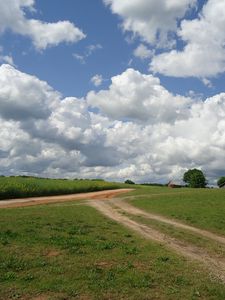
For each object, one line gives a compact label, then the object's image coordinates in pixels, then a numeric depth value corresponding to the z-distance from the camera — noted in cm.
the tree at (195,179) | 9915
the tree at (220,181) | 10181
